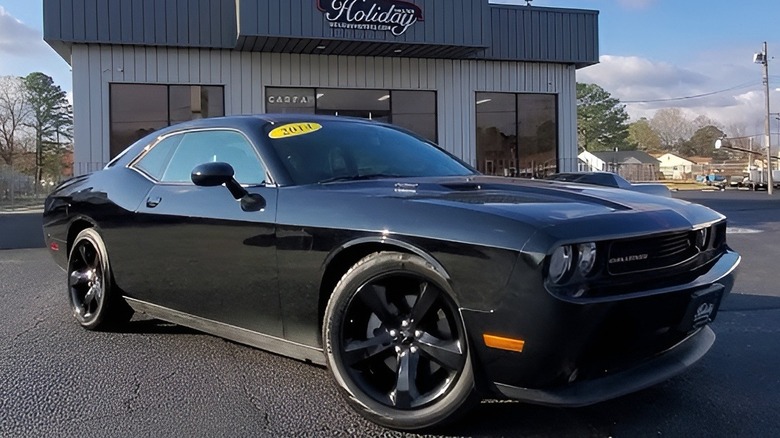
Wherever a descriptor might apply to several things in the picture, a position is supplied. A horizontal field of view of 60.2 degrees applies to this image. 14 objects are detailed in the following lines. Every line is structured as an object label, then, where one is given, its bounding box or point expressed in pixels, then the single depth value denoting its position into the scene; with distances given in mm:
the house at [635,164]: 61612
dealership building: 14109
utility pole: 38094
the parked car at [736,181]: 48050
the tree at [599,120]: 74688
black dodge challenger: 2463
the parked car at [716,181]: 47919
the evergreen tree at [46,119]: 48094
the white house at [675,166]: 83138
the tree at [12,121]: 48094
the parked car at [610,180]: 6890
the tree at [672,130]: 103562
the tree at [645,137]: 101188
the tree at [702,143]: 96312
